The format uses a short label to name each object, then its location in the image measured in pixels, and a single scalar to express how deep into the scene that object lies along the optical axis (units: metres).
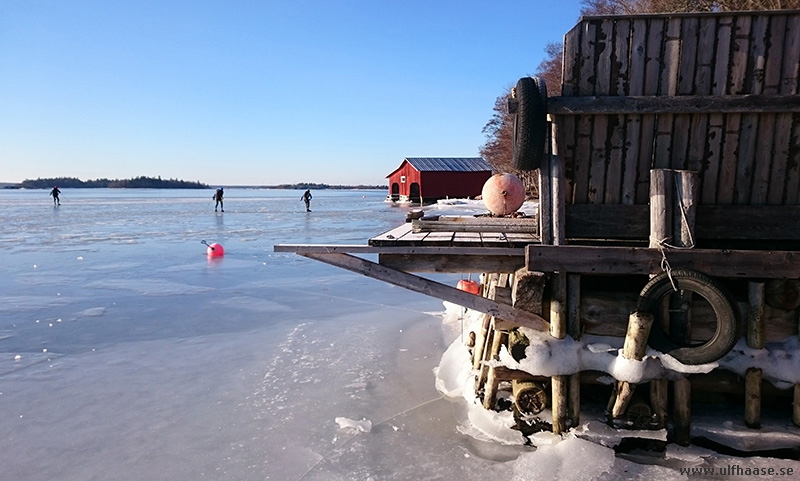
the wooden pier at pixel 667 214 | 4.45
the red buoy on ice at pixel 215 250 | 15.32
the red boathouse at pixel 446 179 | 45.84
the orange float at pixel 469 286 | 9.26
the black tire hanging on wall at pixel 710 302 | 4.38
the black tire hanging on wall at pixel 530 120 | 4.70
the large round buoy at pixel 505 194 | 6.94
